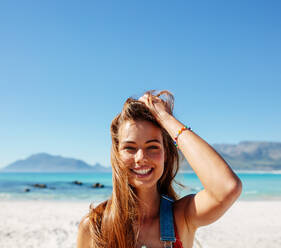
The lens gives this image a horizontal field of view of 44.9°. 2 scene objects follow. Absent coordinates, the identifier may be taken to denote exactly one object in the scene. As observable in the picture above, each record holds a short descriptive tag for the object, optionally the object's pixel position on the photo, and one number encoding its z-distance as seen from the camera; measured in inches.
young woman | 33.2
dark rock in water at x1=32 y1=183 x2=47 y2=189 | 1040.0
